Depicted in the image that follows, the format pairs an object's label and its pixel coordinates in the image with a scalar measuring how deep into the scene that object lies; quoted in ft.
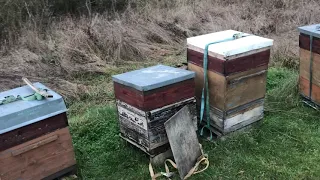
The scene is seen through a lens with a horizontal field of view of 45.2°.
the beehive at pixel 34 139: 9.75
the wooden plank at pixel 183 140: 11.20
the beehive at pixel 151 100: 10.88
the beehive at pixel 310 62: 14.05
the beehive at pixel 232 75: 11.75
